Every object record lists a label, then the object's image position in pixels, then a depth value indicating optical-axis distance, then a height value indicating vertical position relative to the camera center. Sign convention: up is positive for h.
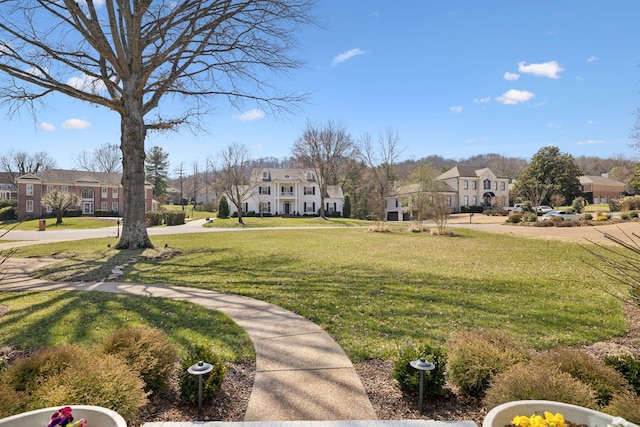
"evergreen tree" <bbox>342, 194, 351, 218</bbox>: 50.63 -0.43
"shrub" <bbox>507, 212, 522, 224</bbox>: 32.81 -1.36
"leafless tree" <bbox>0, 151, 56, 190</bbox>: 61.66 +7.50
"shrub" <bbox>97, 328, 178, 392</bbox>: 3.23 -1.36
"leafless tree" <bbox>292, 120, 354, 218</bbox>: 44.66 +6.99
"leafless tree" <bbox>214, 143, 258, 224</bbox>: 37.22 +3.33
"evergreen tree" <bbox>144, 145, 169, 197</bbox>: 65.88 +6.97
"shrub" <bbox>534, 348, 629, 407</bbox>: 2.79 -1.38
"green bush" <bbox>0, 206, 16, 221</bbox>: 43.56 -0.68
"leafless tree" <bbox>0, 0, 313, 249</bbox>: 12.04 +5.37
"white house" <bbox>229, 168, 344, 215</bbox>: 50.47 +1.49
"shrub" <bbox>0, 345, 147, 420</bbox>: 2.48 -1.30
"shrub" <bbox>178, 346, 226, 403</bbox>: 3.10 -1.51
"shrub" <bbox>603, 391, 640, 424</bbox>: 2.23 -1.33
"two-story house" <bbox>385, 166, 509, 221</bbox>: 54.19 +2.16
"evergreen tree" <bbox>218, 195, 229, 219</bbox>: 43.94 -0.26
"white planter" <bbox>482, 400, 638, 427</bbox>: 2.09 -1.26
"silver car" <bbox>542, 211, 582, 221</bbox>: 31.67 -1.11
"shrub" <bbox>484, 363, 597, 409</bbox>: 2.52 -1.33
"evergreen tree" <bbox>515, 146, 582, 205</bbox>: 49.81 +3.92
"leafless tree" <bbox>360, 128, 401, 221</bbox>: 46.19 +4.08
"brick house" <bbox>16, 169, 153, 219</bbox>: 44.50 +2.32
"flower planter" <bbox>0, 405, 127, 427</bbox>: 2.08 -1.25
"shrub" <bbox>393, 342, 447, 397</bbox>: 3.21 -1.52
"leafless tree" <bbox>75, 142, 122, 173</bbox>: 67.44 +8.44
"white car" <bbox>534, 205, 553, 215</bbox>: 44.57 -0.71
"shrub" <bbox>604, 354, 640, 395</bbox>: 3.08 -1.47
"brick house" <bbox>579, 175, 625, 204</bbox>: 58.94 +2.50
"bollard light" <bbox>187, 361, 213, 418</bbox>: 2.92 -1.34
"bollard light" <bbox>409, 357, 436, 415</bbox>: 3.00 -1.36
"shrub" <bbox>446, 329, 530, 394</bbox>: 3.21 -1.43
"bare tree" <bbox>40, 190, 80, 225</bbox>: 35.59 +0.71
